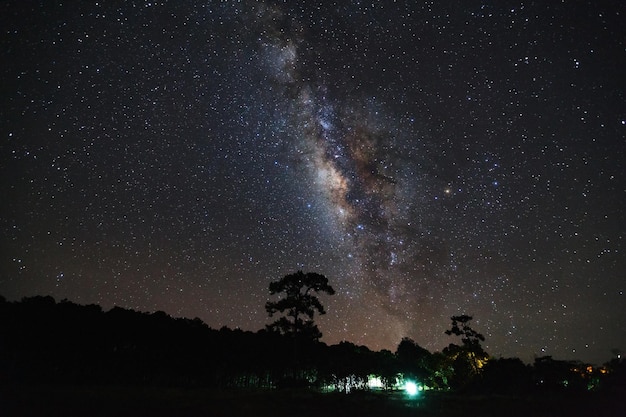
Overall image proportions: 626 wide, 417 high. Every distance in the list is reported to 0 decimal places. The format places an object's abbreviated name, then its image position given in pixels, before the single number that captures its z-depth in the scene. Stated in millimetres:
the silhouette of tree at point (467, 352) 52266
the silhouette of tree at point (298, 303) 33562
